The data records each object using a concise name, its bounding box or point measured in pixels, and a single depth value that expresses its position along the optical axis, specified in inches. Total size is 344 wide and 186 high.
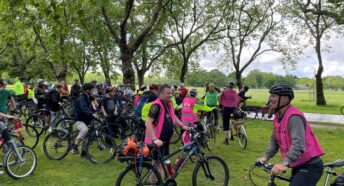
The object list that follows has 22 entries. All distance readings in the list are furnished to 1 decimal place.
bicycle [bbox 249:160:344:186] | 142.5
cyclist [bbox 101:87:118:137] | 372.5
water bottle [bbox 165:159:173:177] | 209.8
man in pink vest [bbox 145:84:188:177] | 193.0
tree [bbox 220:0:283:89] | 962.1
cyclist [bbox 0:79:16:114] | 331.3
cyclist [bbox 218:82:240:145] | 400.8
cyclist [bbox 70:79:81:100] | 410.9
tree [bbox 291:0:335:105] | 1020.5
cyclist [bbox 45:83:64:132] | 402.0
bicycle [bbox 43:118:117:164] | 307.7
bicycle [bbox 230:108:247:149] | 382.9
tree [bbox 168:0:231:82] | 914.1
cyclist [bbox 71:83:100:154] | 297.6
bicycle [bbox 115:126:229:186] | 188.2
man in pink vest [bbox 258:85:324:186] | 125.7
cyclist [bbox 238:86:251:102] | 590.9
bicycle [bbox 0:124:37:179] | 248.7
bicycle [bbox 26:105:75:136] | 370.3
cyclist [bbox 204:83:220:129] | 468.4
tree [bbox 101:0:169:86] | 642.2
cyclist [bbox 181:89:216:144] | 325.4
